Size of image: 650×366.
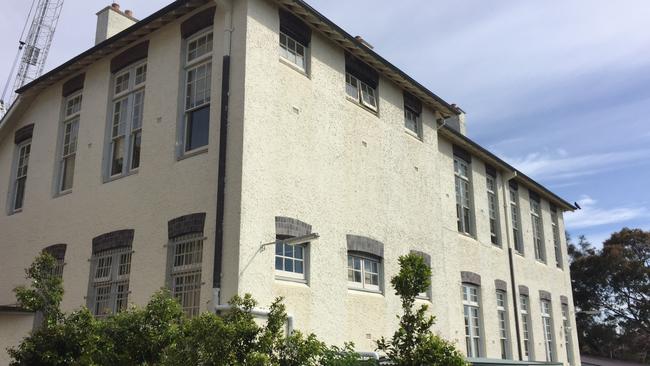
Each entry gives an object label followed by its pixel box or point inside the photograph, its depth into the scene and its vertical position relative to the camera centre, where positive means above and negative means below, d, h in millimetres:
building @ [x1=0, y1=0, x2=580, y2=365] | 11547 +4136
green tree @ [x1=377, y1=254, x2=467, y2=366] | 8086 +366
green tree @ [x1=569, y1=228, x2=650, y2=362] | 41031 +4583
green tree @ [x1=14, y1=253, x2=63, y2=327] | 9703 +1130
